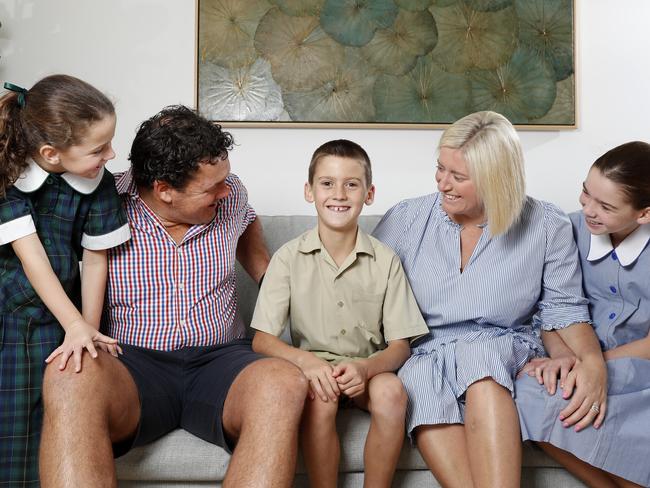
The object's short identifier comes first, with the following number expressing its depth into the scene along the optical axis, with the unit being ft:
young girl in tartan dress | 5.38
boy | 6.15
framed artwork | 9.11
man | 4.91
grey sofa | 5.64
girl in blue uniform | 5.60
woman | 5.76
